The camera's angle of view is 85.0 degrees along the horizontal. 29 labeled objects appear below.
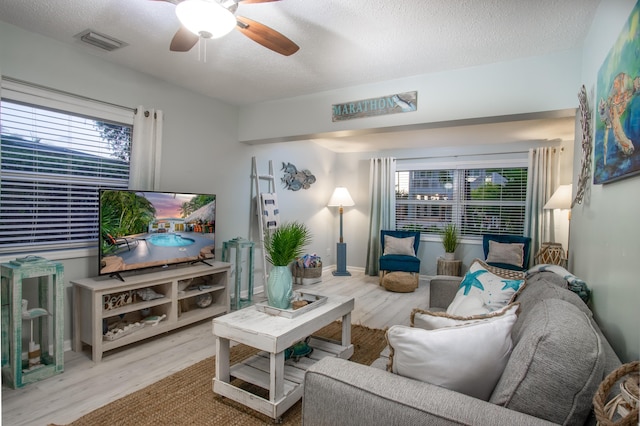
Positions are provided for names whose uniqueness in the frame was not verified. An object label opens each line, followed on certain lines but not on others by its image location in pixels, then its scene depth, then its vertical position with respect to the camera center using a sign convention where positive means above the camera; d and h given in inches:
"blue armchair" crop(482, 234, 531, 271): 182.5 -24.2
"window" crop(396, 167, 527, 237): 212.8 +6.4
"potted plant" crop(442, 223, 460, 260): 214.5 -20.7
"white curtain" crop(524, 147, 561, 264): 194.4 +10.0
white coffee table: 76.5 -35.0
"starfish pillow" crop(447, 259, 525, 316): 75.0 -18.3
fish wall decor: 206.8 +17.3
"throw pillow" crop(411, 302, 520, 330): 53.0 -17.2
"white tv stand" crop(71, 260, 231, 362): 104.5 -34.1
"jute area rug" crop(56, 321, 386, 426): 76.3 -47.4
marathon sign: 126.3 +38.4
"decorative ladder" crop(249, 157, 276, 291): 176.4 +0.5
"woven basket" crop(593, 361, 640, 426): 28.3 -16.5
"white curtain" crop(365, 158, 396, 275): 238.4 +3.3
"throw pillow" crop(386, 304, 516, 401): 46.3 -19.6
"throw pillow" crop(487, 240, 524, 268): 184.1 -23.0
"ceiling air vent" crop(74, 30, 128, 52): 99.0 +47.2
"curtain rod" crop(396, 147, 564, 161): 205.5 +34.5
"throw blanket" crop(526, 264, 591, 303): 75.4 -16.1
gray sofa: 39.0 -22.9
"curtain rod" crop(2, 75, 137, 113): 98.5 +33.6
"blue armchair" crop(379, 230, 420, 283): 204.5 -29.0
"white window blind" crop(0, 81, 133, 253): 99.2 +10.1
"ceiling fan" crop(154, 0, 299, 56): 65.9 +37.0
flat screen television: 110.7 -9.4
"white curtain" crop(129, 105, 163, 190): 125.8 +19.4
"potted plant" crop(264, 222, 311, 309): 90.3 -14.8
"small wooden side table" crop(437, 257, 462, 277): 208.4 -34.4
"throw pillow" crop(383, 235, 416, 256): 215.2 -23.3
